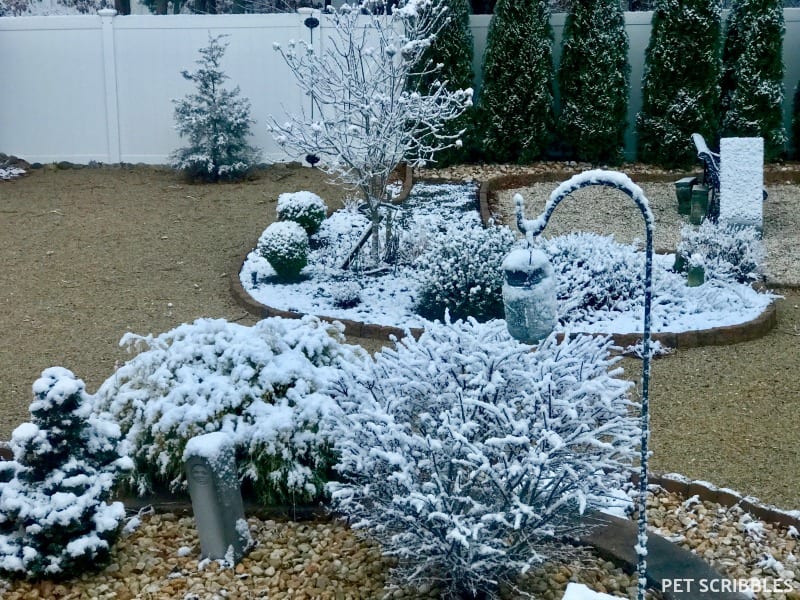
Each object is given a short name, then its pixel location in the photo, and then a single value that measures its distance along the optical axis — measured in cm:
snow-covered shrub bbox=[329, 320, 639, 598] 307
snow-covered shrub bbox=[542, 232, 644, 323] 679
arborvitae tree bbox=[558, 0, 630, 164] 1143
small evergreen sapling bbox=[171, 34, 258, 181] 1128
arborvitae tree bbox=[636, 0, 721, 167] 1126
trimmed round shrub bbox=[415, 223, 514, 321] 659
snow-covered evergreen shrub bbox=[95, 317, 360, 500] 394
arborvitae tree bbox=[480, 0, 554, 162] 1146
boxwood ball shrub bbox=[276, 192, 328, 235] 858
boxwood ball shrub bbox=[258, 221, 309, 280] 753
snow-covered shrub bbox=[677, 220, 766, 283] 729
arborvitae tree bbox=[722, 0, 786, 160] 1137
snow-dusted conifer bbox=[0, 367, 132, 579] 341
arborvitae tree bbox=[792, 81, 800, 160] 1166
